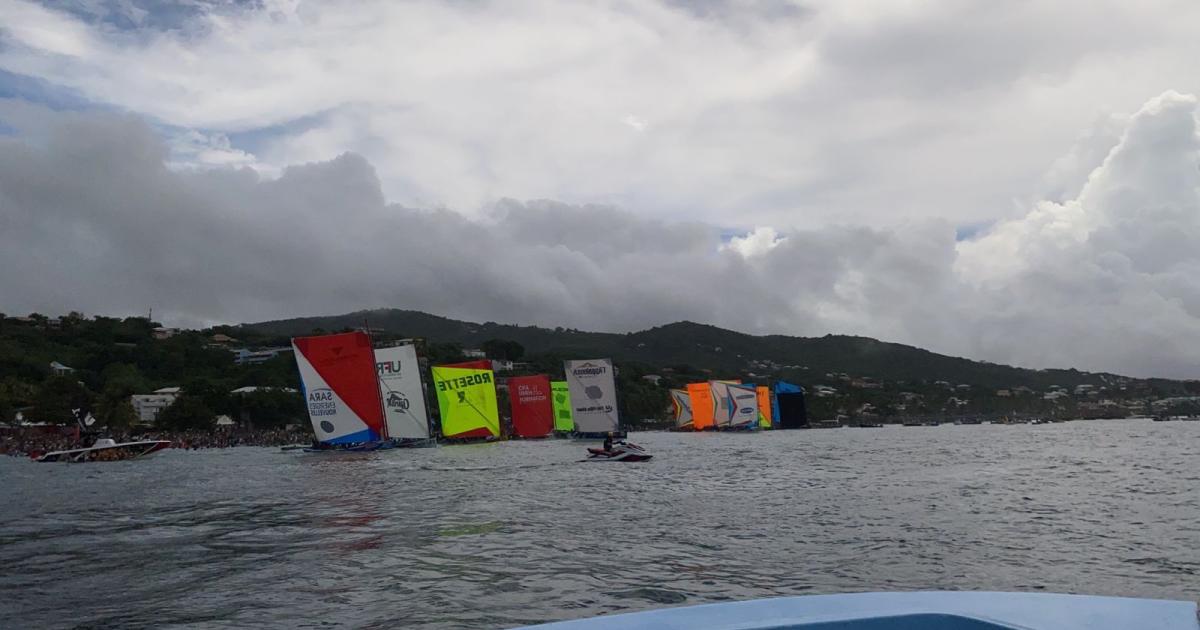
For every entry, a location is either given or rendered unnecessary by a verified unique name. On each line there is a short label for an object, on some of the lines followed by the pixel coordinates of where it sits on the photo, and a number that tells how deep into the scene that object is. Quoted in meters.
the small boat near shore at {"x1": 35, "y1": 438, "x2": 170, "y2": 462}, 56.12
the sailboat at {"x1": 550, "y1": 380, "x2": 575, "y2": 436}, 95.81
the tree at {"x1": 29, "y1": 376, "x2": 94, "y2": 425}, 94.44
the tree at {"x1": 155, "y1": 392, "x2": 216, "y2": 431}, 100.69
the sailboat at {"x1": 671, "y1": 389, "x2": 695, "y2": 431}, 134.38
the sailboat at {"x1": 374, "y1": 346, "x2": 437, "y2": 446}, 65.00
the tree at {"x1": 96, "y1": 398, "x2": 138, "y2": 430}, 96.94
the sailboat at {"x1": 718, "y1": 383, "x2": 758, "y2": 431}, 132.25
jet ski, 47.53
